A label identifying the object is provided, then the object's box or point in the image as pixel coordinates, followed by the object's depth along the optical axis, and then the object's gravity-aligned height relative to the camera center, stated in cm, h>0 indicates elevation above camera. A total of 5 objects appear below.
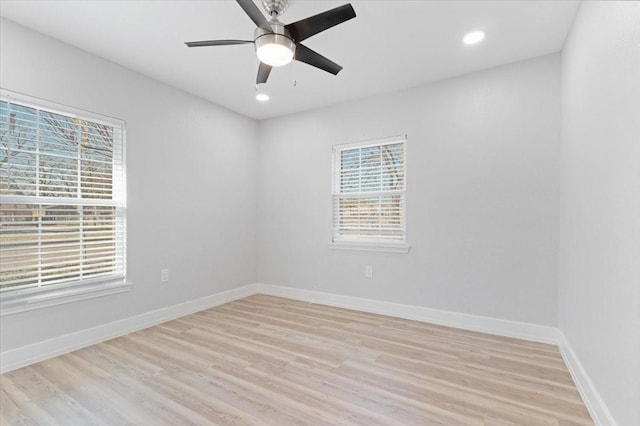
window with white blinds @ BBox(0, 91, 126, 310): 235 +8
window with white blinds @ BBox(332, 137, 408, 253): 364 +22
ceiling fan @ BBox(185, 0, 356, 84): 177 +113
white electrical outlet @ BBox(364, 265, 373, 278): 377 -72
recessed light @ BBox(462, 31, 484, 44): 247 +146
